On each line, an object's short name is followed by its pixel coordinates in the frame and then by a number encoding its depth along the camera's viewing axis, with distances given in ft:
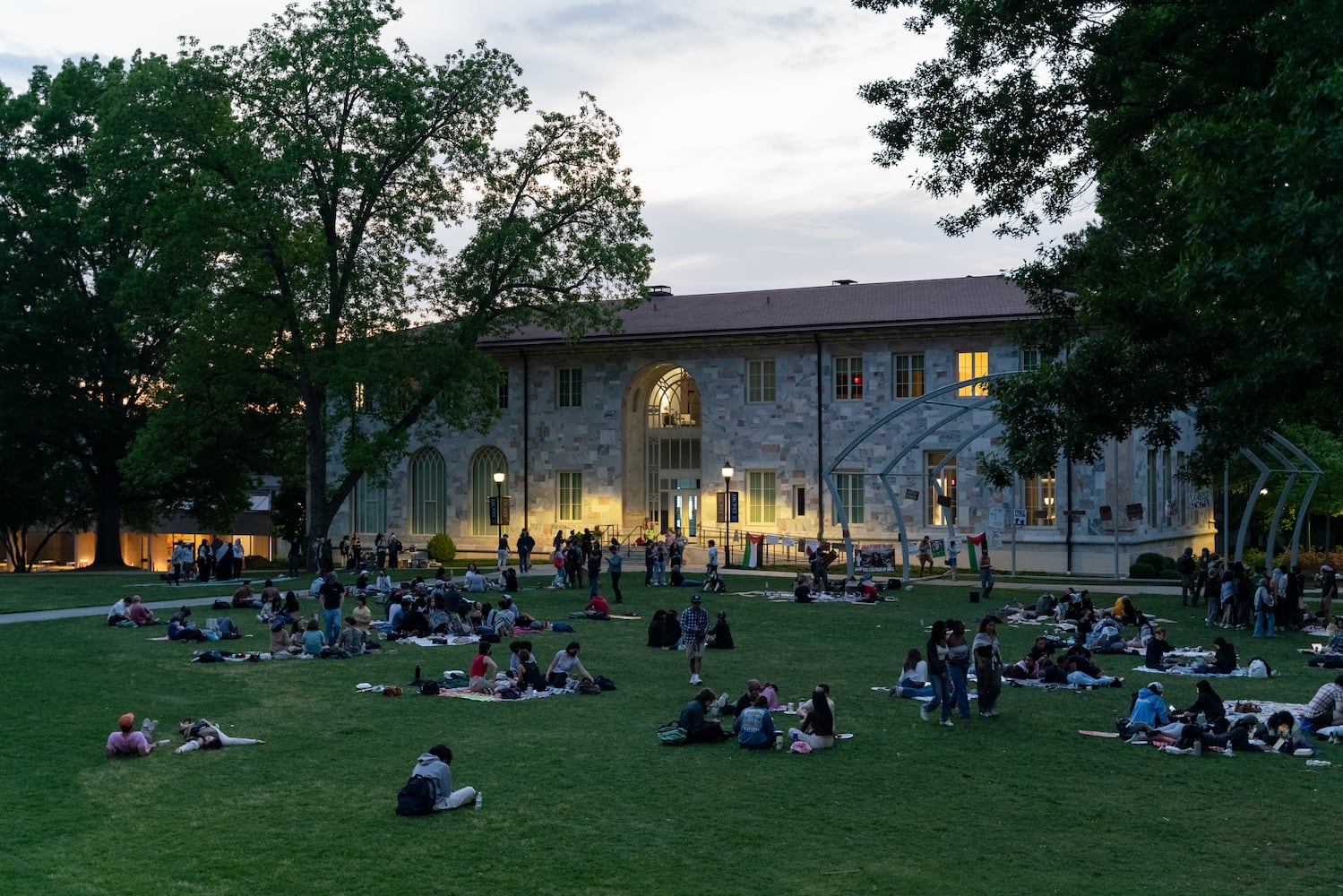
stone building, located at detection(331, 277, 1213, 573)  158.92
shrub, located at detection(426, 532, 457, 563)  180.78
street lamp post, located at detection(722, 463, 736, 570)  156.46
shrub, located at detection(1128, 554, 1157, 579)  147.54
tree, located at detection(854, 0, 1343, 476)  40.73
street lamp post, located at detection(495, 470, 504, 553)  174.70
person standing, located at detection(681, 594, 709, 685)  73.97
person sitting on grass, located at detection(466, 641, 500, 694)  68.03
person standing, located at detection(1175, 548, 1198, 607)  115.75
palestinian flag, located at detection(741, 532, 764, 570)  157.58
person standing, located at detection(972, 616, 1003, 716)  62.03
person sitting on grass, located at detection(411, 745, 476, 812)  44.11
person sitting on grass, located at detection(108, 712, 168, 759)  52.08
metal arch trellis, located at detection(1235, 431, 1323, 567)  120.67
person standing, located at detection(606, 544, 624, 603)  115.03
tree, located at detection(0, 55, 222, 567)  143.33
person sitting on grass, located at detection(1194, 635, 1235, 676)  75.66
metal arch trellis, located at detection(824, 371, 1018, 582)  130.62
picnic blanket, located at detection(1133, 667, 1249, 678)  75.36
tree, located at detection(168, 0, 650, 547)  138.00
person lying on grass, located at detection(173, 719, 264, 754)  53.93
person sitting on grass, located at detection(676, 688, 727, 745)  55.93
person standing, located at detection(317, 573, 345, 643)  86.53
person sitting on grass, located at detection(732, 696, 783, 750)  55.21
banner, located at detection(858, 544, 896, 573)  158.20
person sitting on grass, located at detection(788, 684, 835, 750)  54.95
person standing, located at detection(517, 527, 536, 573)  152.87
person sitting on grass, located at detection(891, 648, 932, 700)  67.33
